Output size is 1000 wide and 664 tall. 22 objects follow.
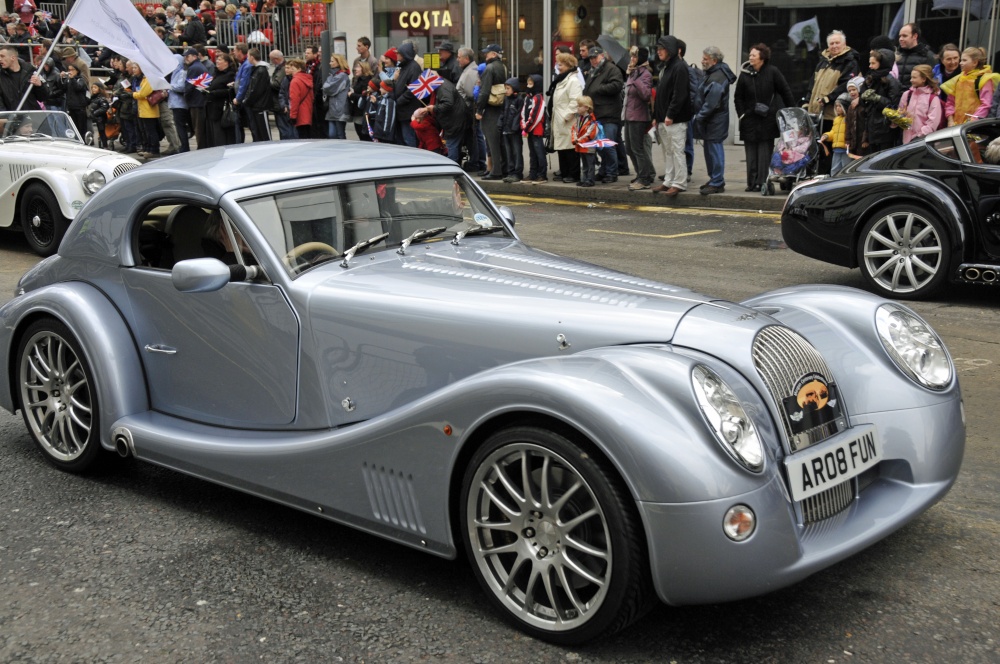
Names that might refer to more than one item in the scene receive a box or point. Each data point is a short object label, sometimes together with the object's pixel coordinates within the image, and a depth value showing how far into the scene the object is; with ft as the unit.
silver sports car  10.78
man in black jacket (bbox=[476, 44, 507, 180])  51.72
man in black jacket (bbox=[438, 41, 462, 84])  57.47
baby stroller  43.62
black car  26.94
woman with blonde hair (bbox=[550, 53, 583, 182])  49.73
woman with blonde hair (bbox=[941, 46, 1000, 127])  39.09
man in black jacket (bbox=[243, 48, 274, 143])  61.62
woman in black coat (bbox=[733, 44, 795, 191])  44.42
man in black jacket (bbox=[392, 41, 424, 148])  55.26
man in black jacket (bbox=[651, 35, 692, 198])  44.93
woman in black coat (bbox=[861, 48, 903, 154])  40.68
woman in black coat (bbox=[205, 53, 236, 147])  63.93
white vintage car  37.04
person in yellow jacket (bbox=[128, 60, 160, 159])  69.97
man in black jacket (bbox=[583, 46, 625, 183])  48.16
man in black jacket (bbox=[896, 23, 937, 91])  43.19
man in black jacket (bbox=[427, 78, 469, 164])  53.06
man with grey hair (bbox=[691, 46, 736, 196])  44.45
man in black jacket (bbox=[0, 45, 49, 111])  52.19
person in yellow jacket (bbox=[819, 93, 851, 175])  42.60
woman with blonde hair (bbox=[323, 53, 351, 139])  58.75
